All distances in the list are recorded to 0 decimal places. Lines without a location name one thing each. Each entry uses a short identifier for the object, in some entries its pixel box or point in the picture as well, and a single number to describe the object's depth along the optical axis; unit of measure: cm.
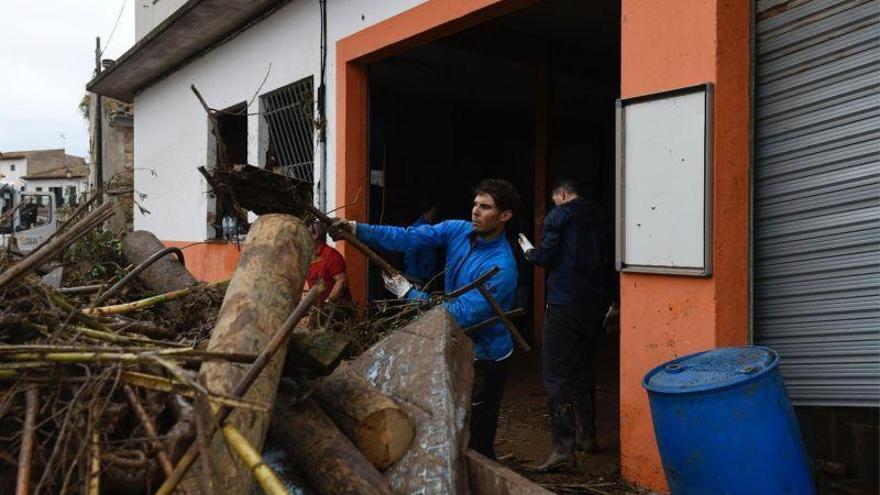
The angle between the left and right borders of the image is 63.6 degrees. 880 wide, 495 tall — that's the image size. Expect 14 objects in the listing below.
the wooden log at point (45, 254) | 220
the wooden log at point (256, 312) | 210
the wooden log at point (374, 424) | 245
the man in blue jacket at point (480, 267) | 345
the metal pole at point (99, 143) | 1478
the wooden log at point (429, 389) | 239
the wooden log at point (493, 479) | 231
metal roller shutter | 321
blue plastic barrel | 274
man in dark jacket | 472
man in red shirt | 545
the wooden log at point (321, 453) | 223
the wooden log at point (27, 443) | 175
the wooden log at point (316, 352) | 249
